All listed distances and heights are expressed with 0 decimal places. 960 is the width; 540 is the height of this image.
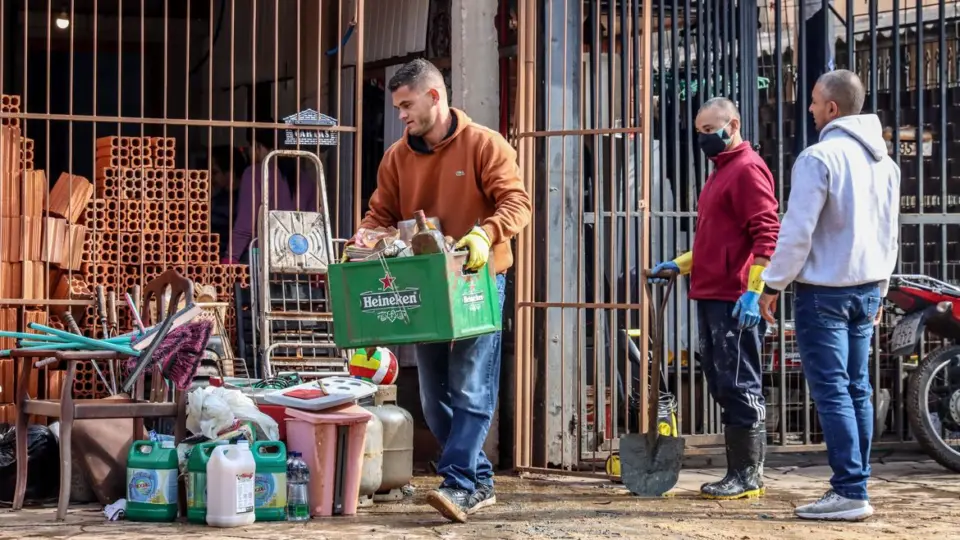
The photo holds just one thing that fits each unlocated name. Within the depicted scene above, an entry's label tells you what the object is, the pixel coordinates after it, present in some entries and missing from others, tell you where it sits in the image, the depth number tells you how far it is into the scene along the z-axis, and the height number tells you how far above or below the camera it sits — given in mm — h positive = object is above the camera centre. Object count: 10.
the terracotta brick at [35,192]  7930 +700
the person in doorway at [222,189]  9891 +925
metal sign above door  7902 +1055
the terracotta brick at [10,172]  7828 +806
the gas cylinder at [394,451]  6621 -714
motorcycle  7645 -319
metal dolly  7801 +137
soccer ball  7039 -308
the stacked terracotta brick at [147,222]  8109 +537
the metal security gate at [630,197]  7695 +671
